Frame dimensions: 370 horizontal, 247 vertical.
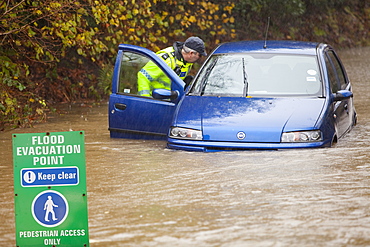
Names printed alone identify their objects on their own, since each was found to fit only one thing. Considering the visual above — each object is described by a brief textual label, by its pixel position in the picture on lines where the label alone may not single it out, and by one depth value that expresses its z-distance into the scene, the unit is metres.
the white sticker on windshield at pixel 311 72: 19.15
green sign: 10.30
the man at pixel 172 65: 19.66
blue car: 17.05
